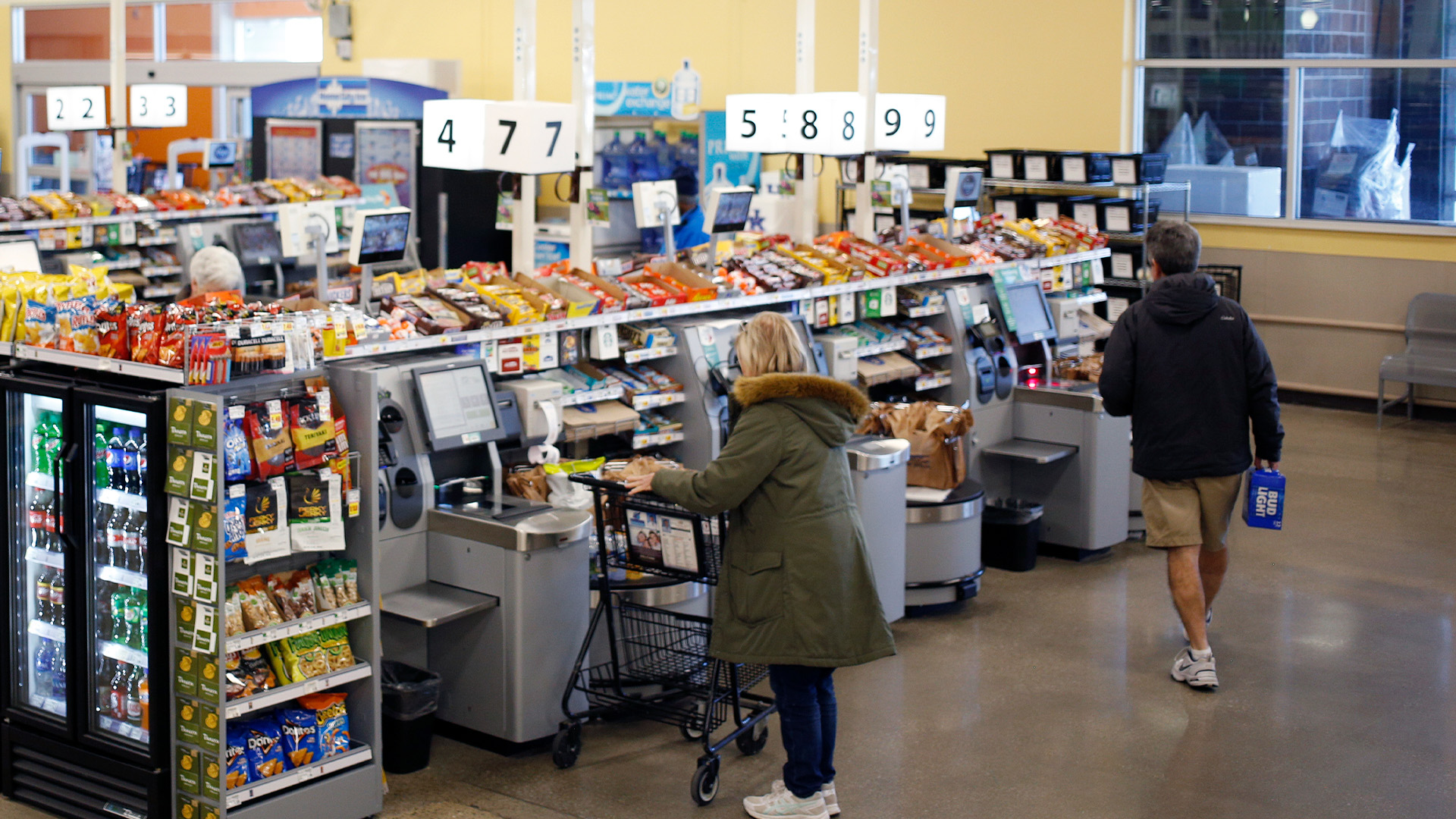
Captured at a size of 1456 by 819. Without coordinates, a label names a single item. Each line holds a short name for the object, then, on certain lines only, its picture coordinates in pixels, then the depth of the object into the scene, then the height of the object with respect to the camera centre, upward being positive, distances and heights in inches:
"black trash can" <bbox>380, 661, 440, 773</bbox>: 184.1 -59.1
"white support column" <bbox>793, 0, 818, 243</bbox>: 305.1 +32.5
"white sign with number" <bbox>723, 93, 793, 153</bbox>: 289.7 +23.0
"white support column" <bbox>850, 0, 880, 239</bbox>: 308.7 +34.2
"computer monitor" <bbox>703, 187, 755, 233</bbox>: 264.5 +5.4
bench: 419.5 -28.9
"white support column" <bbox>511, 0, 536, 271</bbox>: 244.7 +24.0
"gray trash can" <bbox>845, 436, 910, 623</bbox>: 228.4 -40.2
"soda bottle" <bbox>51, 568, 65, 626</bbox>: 173.8 -42.0
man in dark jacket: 213.5 -22.7
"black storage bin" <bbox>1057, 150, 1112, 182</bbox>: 472.1 +24.2
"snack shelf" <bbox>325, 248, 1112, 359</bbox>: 201.3 -11.5
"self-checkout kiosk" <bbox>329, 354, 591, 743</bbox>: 187.5 -41.9
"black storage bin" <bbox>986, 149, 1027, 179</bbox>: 491.2 +26.1
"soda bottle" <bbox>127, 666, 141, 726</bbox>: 168.9 -52.1
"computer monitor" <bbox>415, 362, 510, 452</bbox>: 195.8 -22.2
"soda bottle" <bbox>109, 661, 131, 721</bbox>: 170.1 -51.9
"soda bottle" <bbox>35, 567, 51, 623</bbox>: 175.0 -42.2
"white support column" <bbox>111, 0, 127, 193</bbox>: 426.3 +38.4
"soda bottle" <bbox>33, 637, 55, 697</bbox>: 177.0 -50.9
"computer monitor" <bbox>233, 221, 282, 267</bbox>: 417.7 -2.1
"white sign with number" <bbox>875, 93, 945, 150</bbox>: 308.0 +25.0
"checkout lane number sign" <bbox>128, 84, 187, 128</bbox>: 450.6 +38.8
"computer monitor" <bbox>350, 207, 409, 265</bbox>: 211.6 +0.2
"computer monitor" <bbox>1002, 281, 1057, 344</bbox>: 299.0 -13.5
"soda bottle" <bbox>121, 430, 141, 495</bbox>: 163.9 -24.6
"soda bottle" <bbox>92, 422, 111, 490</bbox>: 166.2 -24.9
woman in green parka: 163.8 -32.2
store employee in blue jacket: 456.8 +4.2
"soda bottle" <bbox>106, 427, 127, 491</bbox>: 165.2 -25.2
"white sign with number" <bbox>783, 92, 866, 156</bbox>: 287.6 +22.7
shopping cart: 180.5 -53.5
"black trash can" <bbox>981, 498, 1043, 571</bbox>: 277.0 -53.7
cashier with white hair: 259.6 -6.2
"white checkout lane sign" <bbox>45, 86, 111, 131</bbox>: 435.5 +36.4
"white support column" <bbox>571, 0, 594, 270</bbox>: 255.3 +22.5
